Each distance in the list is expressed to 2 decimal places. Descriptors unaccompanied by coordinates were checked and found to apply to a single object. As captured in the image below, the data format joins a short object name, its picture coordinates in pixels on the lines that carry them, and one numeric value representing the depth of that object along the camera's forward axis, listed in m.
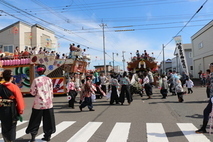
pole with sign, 17.67
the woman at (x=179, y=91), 9.66
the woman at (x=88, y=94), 8.08
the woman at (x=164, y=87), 11.44
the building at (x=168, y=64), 59.66
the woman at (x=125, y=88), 9.48
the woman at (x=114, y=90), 9.82
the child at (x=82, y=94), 8.25
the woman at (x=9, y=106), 3.71
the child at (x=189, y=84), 13.46
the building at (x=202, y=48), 24.23
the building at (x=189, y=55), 38.64
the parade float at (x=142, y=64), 17.98
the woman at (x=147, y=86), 11.32
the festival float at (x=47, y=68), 14.91
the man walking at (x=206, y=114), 4.59
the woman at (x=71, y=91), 9.07
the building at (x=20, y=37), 26.83
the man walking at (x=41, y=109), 4.30
